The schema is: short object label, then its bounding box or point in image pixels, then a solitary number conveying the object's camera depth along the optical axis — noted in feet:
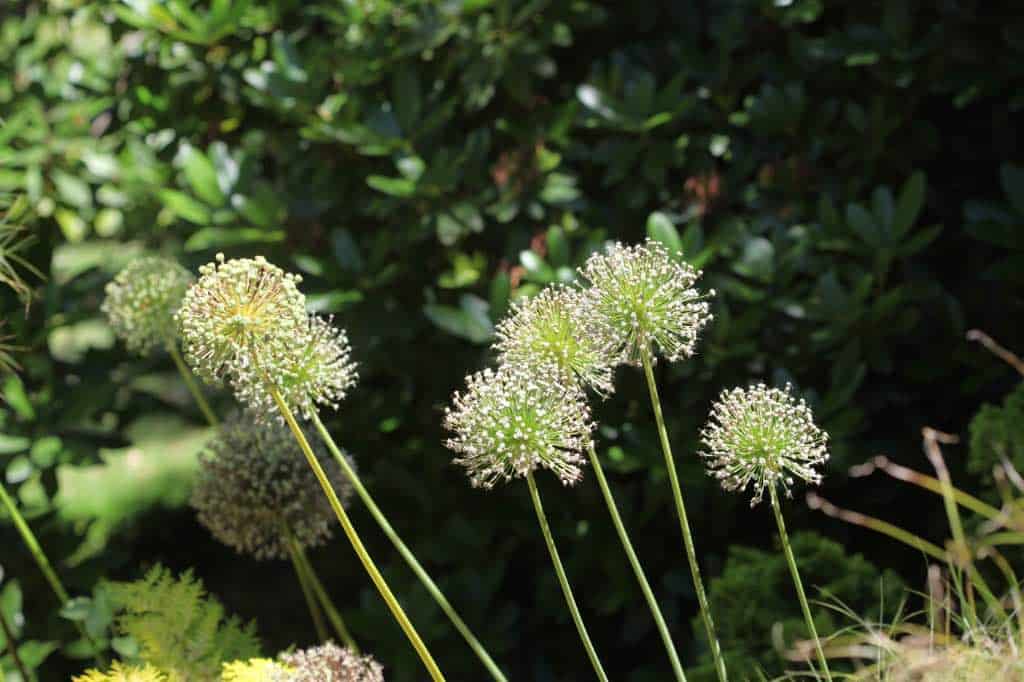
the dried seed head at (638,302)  7.34
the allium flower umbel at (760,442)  7.33
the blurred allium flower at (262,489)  8.55
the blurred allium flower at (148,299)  8.73
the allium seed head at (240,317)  7.23
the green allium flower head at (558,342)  7.39
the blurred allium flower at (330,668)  7.67
